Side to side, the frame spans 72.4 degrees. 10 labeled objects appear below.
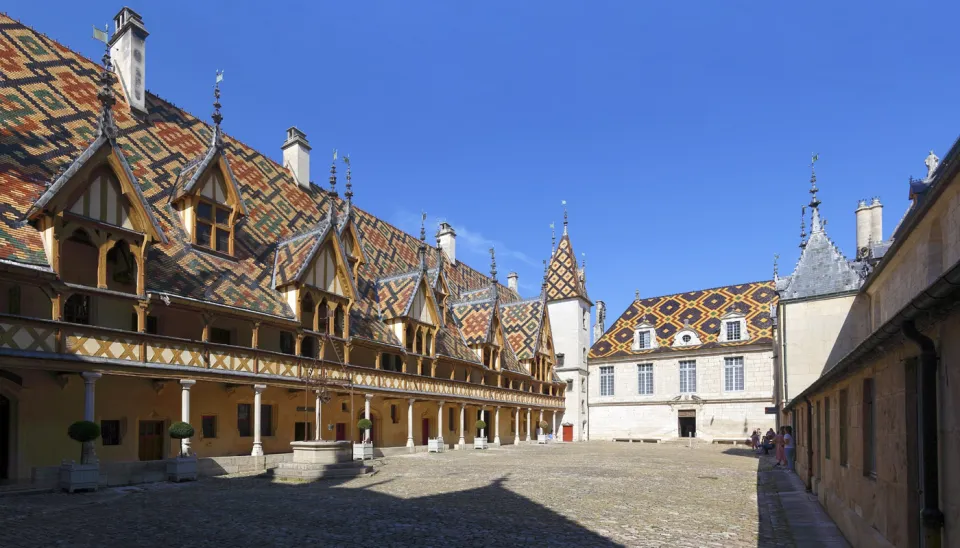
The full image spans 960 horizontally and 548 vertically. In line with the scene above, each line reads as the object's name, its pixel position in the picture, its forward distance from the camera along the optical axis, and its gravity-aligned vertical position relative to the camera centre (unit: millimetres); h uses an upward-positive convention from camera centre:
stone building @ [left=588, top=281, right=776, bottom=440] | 44594 -2981
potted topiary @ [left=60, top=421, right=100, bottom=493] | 14086 -2978
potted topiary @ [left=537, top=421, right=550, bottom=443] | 44062 -7302
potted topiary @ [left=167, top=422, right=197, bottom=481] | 16562 -3403
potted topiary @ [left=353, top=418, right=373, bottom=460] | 24317 -4456
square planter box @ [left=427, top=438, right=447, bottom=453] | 30031 -5384
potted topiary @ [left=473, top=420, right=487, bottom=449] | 34875 -6110
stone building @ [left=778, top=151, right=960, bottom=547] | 4664 -855
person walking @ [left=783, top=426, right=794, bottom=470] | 21253 -3983
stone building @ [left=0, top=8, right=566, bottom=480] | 15016 +1096
